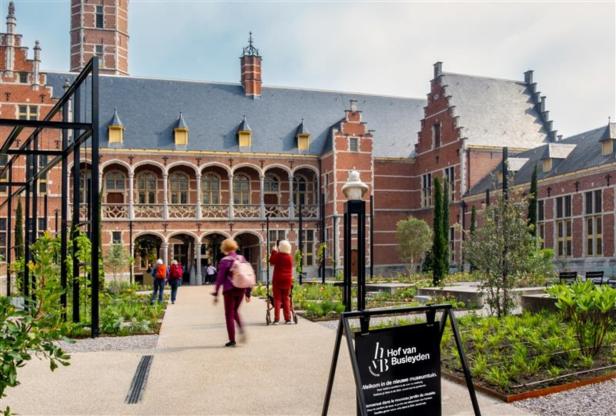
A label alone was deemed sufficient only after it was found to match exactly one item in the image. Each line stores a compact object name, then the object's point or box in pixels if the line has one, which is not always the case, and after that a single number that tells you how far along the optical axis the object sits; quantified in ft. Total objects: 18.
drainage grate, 20.47
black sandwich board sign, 14.01
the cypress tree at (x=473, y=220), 82.88
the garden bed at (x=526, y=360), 21.24
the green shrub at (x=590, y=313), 24.59
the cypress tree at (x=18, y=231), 83.67
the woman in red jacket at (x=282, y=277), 37.14
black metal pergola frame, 31.76
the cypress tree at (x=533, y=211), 76.36
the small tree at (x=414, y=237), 99.35
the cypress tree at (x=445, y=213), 89.72
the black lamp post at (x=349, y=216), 24.91
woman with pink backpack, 29.48
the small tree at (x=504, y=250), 37.14
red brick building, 108.37
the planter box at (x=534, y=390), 20.03
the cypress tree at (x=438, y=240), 66.95
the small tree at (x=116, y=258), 80.48
